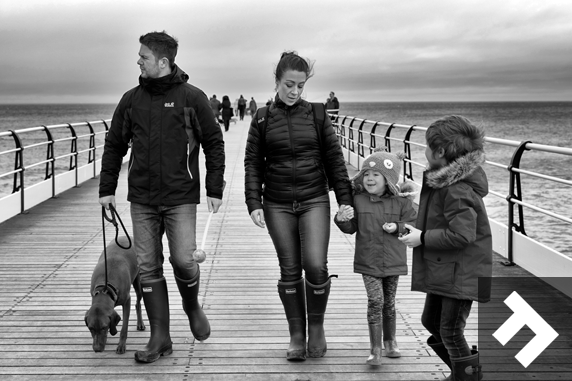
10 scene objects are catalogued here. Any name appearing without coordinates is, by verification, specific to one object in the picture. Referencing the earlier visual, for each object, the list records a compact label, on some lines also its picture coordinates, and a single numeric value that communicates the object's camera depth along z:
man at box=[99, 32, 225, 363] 3.87
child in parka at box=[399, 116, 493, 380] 3.17
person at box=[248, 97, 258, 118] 52.16
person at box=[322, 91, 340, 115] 28.56
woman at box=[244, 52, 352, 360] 3.82
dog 3.80
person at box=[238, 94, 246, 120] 48.66
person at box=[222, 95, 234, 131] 33.59
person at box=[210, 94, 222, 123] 34.22
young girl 3.86
